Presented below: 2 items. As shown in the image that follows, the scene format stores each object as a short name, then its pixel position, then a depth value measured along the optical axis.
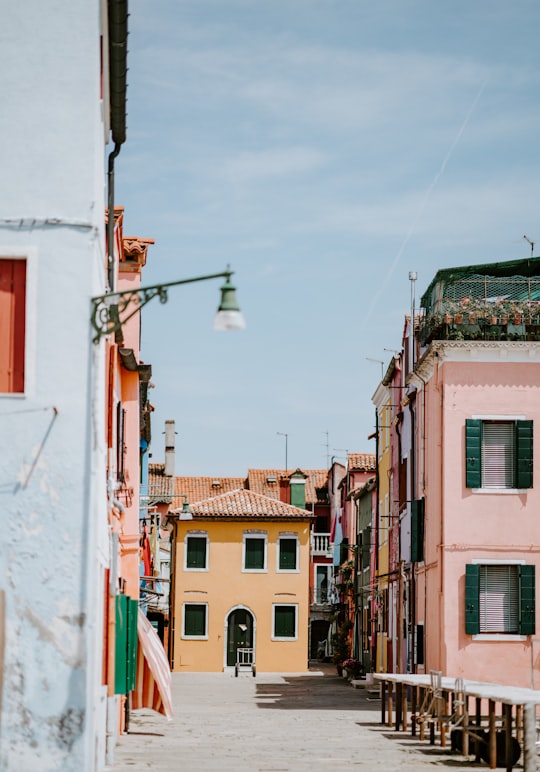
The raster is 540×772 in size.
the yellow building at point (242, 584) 60.16
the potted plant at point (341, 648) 56.06
